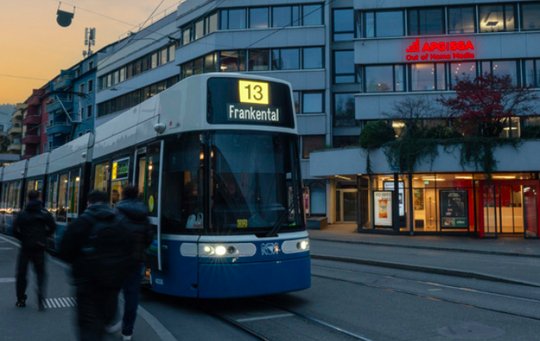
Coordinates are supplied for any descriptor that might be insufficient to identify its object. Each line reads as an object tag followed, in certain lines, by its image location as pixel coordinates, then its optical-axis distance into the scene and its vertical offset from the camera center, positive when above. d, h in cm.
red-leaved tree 2444 +508
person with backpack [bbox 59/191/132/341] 443 -49
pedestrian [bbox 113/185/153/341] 519 -36
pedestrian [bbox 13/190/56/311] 793 -53
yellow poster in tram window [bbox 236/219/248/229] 772 -24
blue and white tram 762 +28
